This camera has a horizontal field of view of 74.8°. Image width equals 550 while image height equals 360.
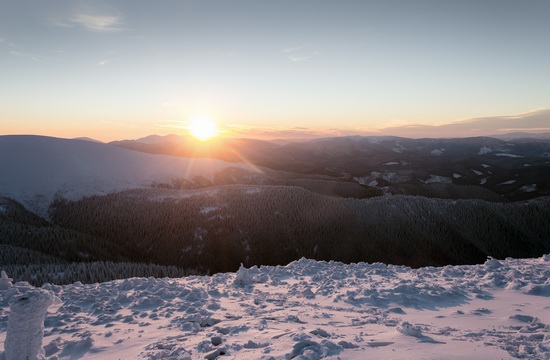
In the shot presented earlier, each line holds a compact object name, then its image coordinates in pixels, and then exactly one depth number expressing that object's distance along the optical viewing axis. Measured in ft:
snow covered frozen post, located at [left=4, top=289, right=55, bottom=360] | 22.35
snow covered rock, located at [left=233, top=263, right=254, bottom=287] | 52.35
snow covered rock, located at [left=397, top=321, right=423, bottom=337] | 25.44
